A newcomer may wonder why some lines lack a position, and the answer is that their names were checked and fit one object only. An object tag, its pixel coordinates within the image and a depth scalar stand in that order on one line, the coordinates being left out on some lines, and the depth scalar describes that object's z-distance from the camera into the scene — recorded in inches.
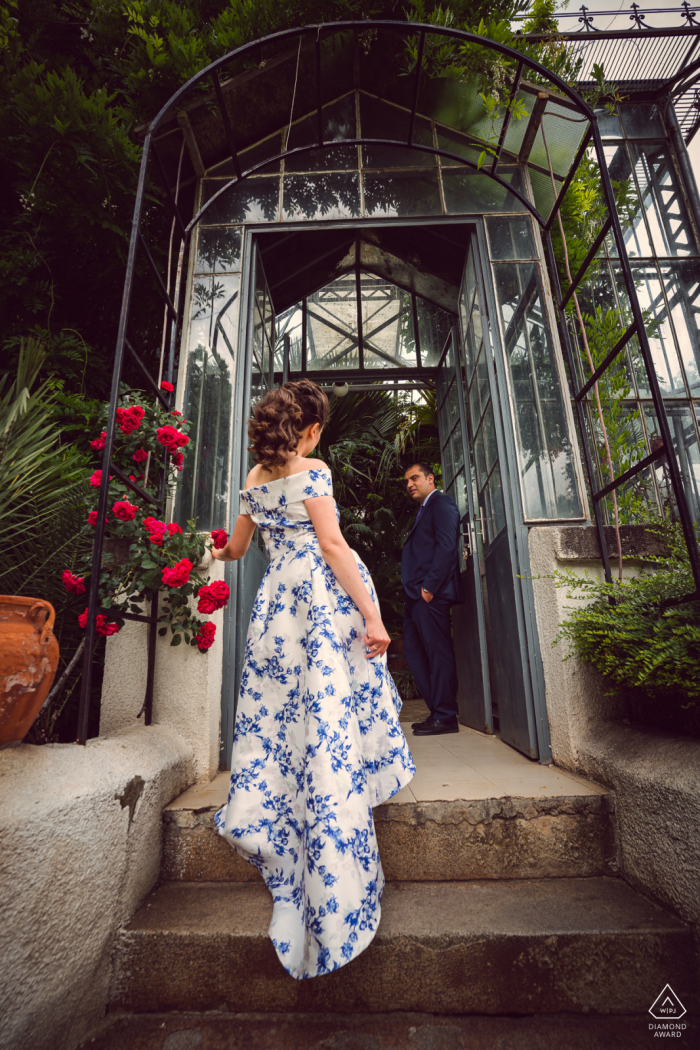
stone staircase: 54.7
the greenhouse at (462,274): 106.6
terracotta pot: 51.6
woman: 55.8
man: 139.0
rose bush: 83.3
